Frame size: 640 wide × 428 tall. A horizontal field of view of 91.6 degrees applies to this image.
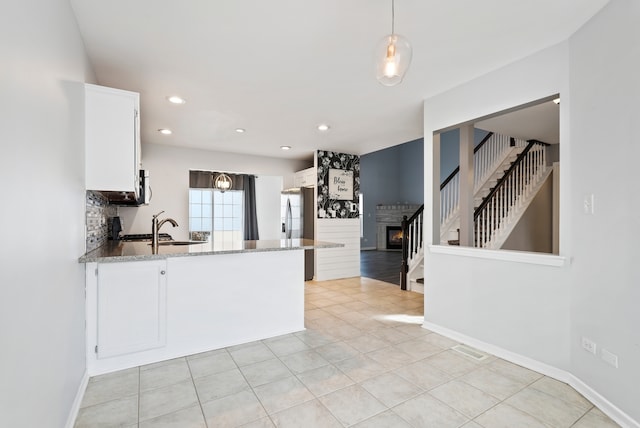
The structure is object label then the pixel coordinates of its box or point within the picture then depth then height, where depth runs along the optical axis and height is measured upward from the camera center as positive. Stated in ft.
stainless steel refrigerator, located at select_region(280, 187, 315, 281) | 20.10 +0.12
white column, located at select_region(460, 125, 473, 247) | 11.87 +1.08
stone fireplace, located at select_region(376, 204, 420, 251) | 37.93 -0.73
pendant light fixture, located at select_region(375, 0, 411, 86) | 5.41 +2.76
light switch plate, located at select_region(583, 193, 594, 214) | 6.84 +0.25
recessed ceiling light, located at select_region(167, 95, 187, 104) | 11.01 +4.12
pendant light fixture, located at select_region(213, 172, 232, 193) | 19.38 +1.99
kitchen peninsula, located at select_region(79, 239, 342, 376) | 7.90 -2.45
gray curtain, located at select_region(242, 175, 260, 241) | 21.07 +0.32
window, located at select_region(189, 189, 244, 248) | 19.40 -0.02
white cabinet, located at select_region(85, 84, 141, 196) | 7.59 +1.87
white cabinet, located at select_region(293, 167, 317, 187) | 19.85 +2.41
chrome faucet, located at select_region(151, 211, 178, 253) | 10.03 -0.50
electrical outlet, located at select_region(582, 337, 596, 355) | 6.73 -2.88
